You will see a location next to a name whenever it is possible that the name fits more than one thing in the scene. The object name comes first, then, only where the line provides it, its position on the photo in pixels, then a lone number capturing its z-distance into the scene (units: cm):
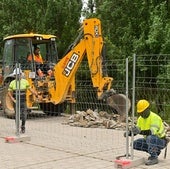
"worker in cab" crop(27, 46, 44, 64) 1636
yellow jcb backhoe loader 1518
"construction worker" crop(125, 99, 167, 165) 845
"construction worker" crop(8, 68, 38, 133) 1203
